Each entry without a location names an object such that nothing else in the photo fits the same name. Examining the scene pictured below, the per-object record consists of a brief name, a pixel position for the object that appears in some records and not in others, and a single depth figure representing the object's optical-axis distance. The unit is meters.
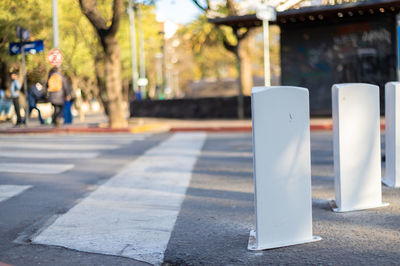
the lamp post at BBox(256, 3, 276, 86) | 15.38
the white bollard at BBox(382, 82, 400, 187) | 6.30
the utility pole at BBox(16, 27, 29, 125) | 18.33
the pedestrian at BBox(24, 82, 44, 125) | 18.84
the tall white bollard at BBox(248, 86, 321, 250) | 4.07
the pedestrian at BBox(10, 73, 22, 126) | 19.41
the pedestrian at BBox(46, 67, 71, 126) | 16.95
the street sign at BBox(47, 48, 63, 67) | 17.53
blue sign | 18.72
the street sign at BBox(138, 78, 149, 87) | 38.58
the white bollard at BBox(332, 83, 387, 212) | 5.21
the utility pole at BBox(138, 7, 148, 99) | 43.41
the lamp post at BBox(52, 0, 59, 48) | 18.32
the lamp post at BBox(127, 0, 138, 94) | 35.87
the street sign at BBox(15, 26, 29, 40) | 18.28
